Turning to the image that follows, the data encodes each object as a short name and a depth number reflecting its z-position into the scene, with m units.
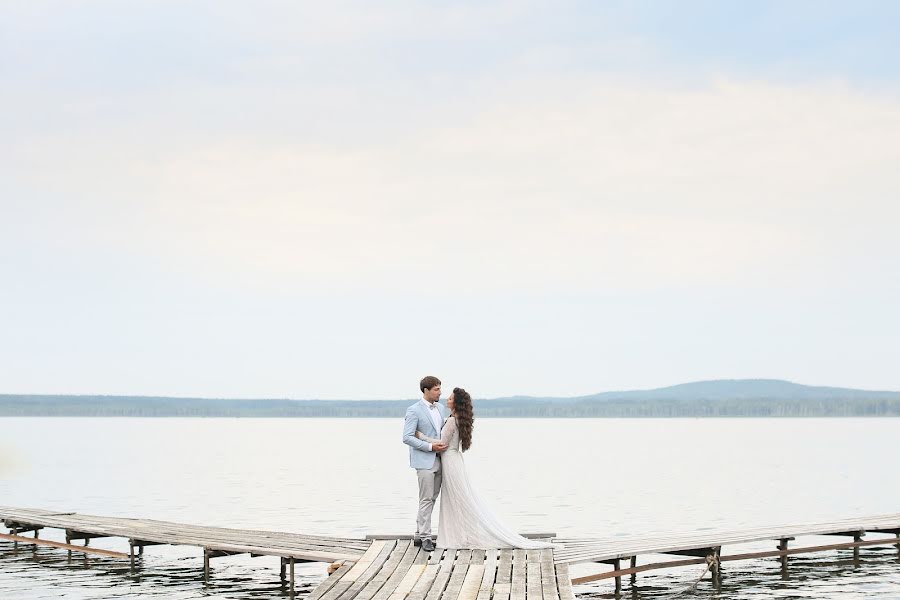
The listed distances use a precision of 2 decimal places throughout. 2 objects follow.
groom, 16.92
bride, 16.83
